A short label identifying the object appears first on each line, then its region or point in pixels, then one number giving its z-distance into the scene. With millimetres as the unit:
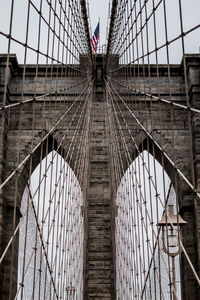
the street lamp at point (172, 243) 6067
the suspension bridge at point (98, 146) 11531
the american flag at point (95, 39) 16039
